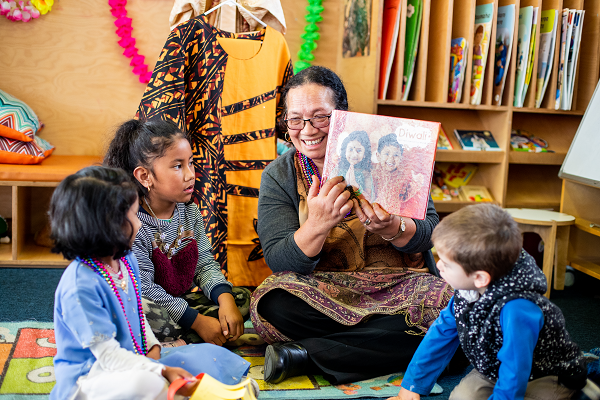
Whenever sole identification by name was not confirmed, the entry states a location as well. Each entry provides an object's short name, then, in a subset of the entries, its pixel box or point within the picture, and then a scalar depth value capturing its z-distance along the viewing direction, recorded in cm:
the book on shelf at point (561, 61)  265
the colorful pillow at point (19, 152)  239
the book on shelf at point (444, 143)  275
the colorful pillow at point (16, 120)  239
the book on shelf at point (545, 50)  263
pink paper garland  267
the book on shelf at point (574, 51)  264
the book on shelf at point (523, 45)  260
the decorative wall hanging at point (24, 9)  258
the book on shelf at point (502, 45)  259
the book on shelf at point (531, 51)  261
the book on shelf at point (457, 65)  256
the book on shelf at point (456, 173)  296
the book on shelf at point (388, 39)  246
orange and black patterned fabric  217
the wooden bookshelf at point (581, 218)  246
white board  230
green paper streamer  283
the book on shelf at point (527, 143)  288
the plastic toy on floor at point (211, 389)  93
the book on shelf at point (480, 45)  256
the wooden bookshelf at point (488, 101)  256
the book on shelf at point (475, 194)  281
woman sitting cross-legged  142
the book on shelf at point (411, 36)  251
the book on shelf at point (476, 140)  279
